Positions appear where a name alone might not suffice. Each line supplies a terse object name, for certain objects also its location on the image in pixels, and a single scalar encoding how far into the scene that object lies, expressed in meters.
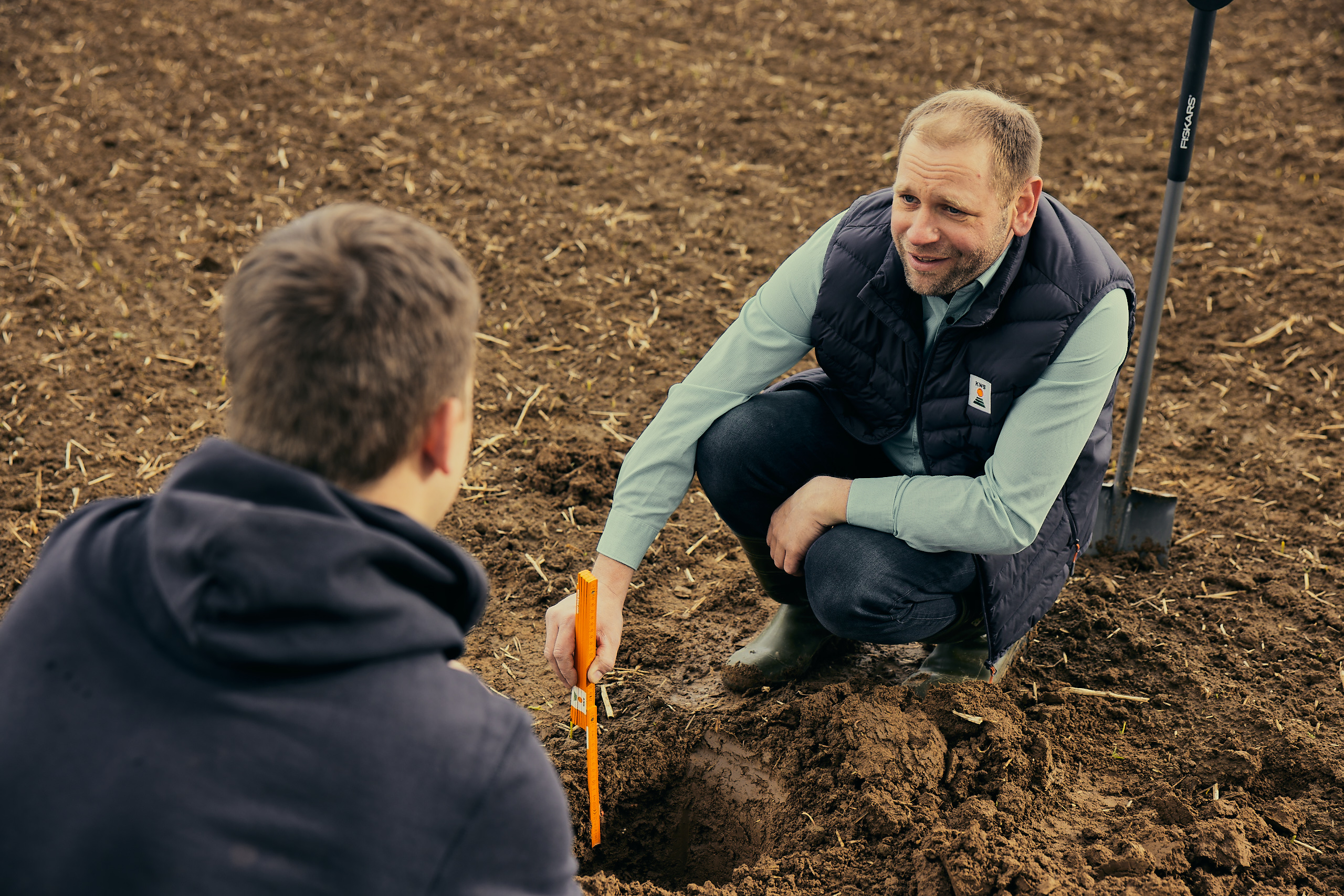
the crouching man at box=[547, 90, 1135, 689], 2.59
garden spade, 3.38
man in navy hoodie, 1.18
